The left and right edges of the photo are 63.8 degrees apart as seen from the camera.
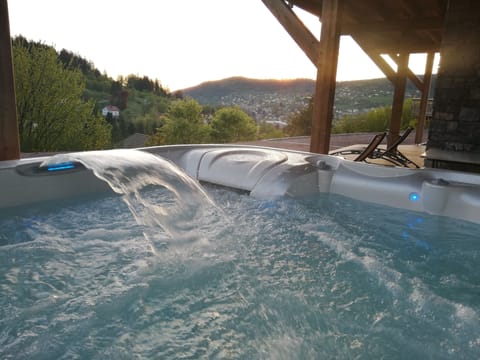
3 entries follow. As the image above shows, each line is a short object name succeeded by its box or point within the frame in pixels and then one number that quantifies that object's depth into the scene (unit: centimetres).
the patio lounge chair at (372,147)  339
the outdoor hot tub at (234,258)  116
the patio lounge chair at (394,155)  363
